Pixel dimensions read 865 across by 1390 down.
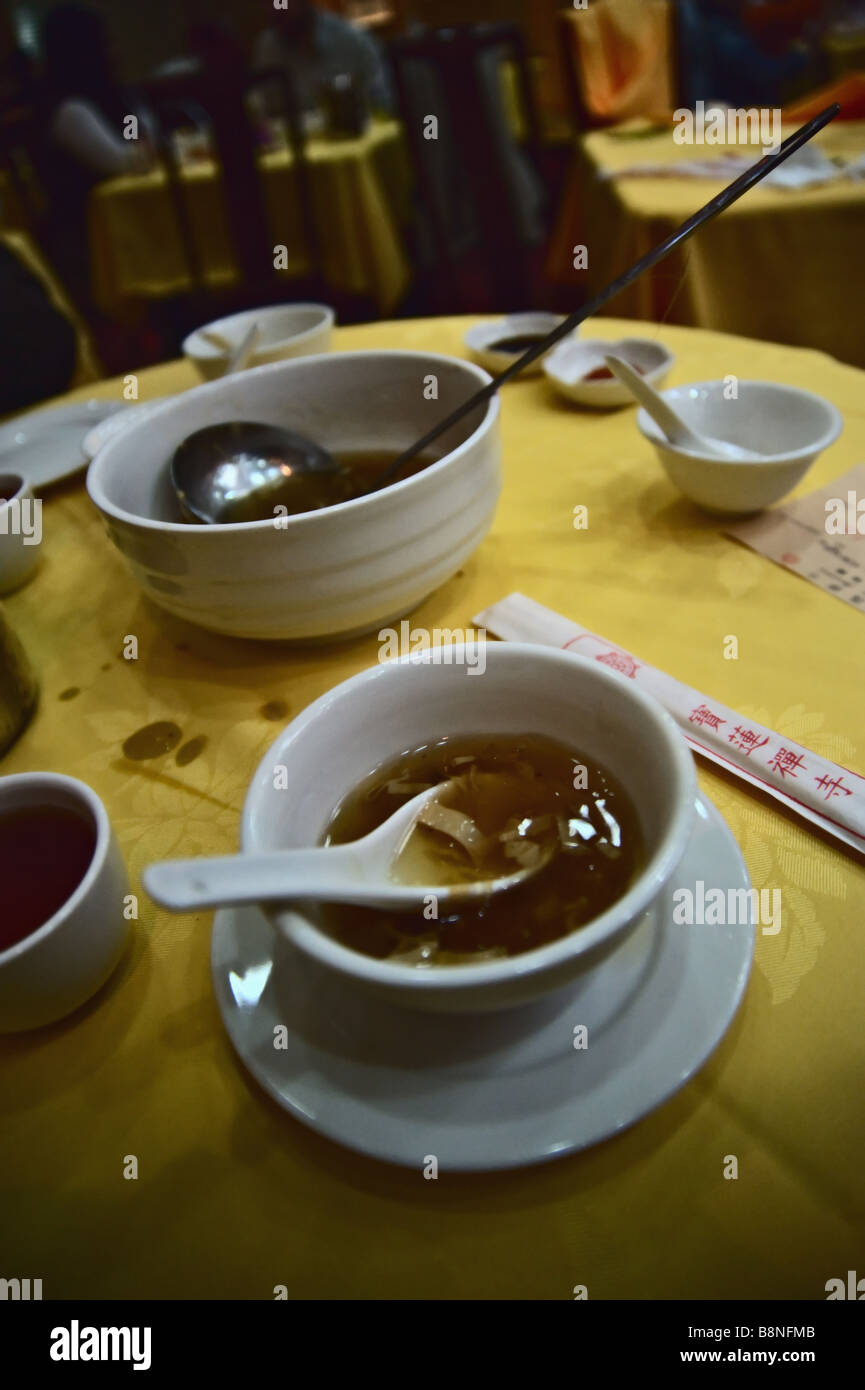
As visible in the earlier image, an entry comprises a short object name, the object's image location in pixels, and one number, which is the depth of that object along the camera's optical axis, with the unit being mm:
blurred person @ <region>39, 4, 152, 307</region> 3822
